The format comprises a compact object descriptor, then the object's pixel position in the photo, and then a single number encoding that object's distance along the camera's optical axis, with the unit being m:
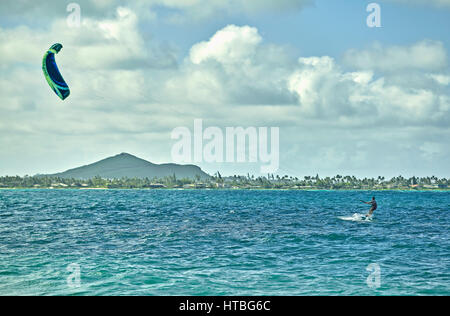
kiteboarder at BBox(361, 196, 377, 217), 67.00
